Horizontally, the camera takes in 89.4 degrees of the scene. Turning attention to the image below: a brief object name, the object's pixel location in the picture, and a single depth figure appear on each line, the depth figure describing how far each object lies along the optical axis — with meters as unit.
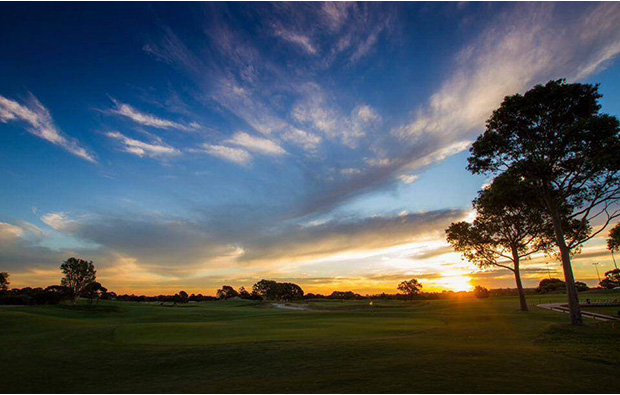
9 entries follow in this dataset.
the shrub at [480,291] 160.04
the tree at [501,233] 44.80
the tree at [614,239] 62.25
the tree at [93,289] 103.39
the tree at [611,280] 126.22
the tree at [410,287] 150.12
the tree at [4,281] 117.56
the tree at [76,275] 104.06
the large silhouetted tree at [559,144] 26.48
